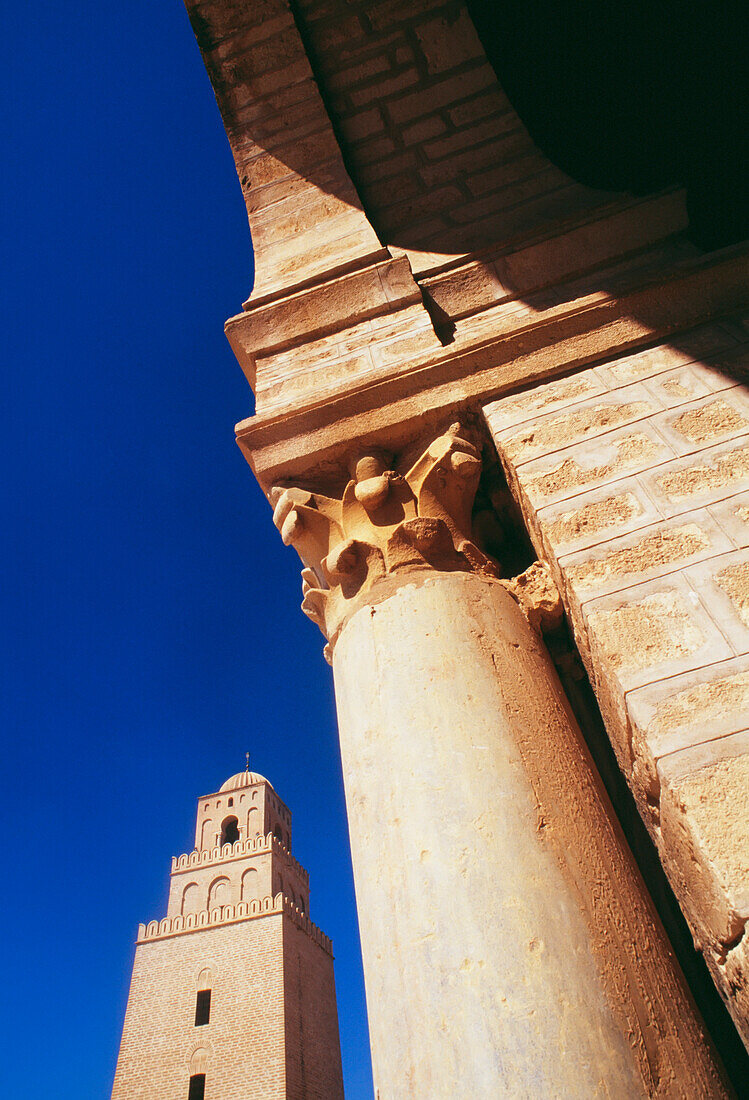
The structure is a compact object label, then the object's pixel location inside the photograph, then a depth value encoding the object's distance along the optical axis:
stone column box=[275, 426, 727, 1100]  0.99
